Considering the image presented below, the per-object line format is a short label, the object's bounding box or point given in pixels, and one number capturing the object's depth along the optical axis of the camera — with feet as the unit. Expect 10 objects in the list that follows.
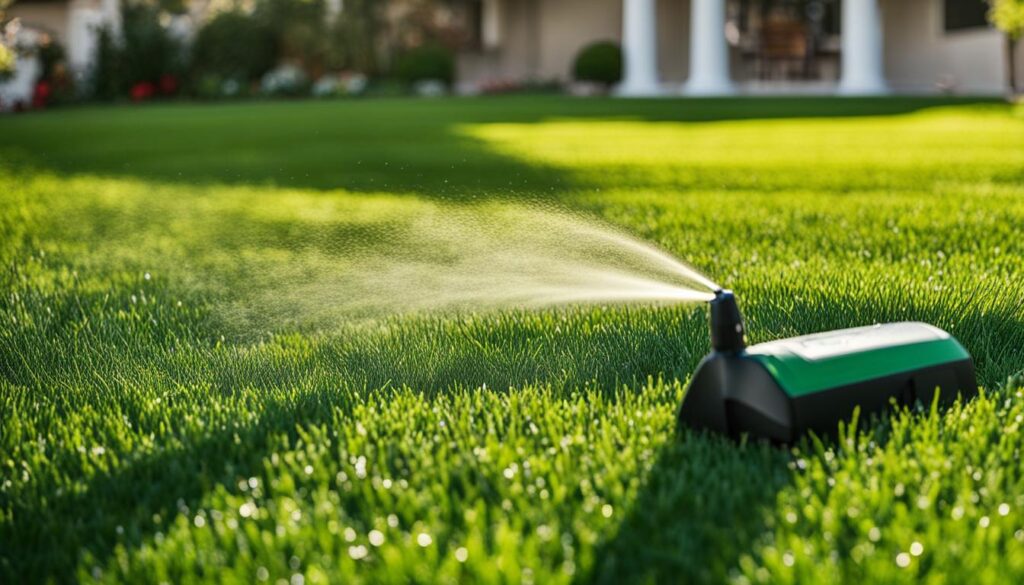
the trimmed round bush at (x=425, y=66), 82.94
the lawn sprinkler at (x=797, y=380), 6.16
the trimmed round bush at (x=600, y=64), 78.79
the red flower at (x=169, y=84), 82.64
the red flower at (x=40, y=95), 73.36
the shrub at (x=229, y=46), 86.17
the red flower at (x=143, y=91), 78.74
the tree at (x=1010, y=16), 48.98
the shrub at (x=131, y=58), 82.28
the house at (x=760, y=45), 72.74
